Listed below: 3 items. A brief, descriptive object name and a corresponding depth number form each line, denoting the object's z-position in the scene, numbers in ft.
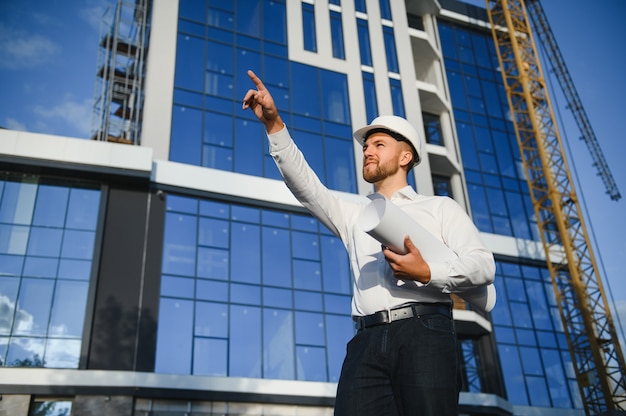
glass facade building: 72.18
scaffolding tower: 103.45
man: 10.81
